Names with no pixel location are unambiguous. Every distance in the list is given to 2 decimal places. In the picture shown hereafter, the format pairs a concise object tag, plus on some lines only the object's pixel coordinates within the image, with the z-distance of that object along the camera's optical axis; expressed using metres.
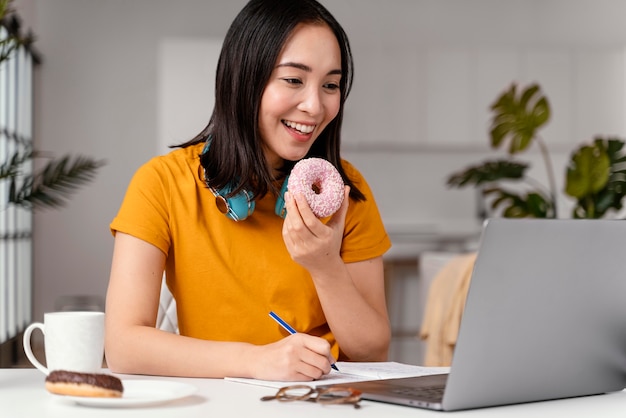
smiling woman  2.43
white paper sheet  1.98
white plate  1.69
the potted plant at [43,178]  2.53
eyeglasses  1.73
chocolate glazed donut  1.70
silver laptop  1.65
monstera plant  5.66
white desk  1.68
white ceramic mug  1.86
